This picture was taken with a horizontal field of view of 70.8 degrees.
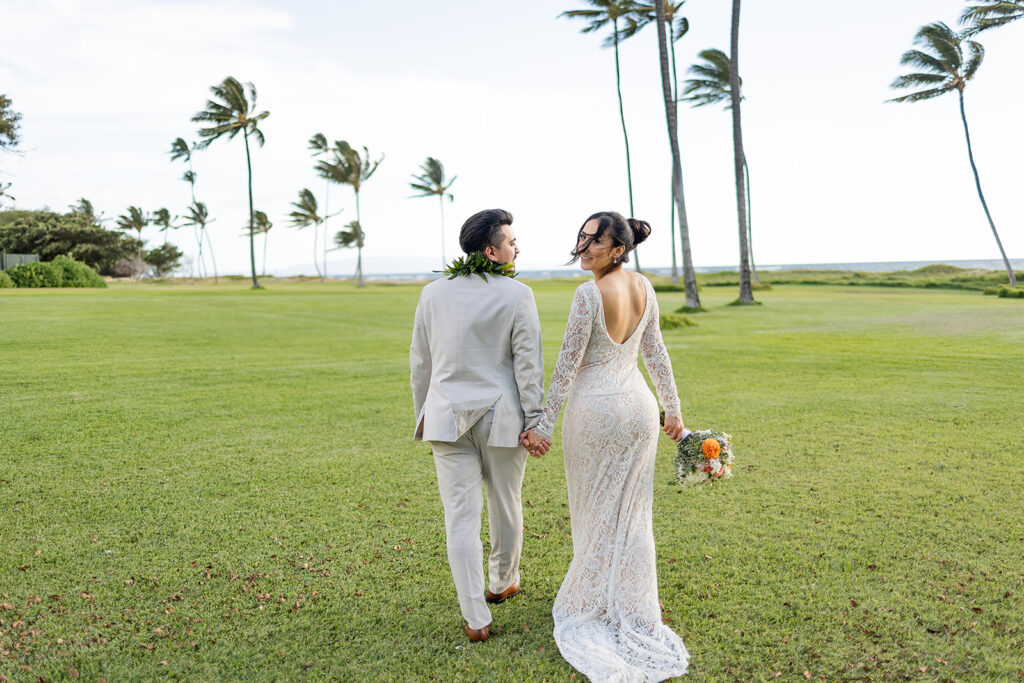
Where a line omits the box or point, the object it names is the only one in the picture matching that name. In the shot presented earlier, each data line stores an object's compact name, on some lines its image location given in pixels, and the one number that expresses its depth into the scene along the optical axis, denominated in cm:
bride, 307
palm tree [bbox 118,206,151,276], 8338
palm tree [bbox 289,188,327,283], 7369
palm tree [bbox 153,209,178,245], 8669
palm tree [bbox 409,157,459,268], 6744
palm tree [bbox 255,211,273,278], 7981
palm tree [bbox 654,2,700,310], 2403
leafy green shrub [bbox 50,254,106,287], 3678
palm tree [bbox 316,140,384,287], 6356
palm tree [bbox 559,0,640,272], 3089
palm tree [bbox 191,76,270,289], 4803
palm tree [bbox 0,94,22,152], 3325
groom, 306
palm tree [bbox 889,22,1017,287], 3612
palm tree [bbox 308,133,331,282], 6425
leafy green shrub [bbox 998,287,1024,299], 2881
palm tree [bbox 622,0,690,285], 2908
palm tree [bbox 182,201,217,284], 8519
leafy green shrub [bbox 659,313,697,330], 1867
